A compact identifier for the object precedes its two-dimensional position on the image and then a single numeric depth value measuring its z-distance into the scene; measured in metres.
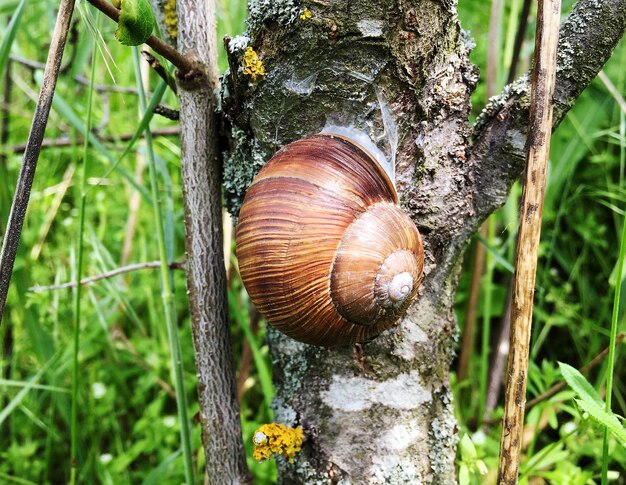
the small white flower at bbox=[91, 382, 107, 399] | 0.40
